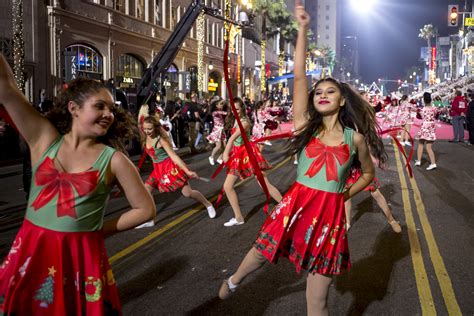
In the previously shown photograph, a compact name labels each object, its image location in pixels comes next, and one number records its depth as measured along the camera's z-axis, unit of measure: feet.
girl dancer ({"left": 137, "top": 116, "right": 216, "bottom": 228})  23.69
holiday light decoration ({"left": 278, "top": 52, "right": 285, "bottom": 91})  186.97
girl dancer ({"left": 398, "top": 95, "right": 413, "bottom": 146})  66.33
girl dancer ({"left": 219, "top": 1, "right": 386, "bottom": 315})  10.75
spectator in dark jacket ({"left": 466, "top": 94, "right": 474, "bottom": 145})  69.41
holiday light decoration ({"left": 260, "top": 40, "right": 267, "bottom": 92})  142.82
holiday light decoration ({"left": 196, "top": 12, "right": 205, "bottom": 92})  88.30
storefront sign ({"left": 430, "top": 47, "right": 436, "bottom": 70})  394.73
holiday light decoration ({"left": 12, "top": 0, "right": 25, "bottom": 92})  49.85
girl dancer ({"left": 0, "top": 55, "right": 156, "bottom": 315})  7.51
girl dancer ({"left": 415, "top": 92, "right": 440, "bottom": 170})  44.98
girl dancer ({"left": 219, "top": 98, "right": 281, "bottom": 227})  24.21
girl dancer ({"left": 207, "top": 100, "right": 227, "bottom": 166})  49.46
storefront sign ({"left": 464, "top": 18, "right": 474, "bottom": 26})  119.44
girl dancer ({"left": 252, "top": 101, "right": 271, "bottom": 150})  49.80
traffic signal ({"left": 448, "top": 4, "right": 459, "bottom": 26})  95.25
